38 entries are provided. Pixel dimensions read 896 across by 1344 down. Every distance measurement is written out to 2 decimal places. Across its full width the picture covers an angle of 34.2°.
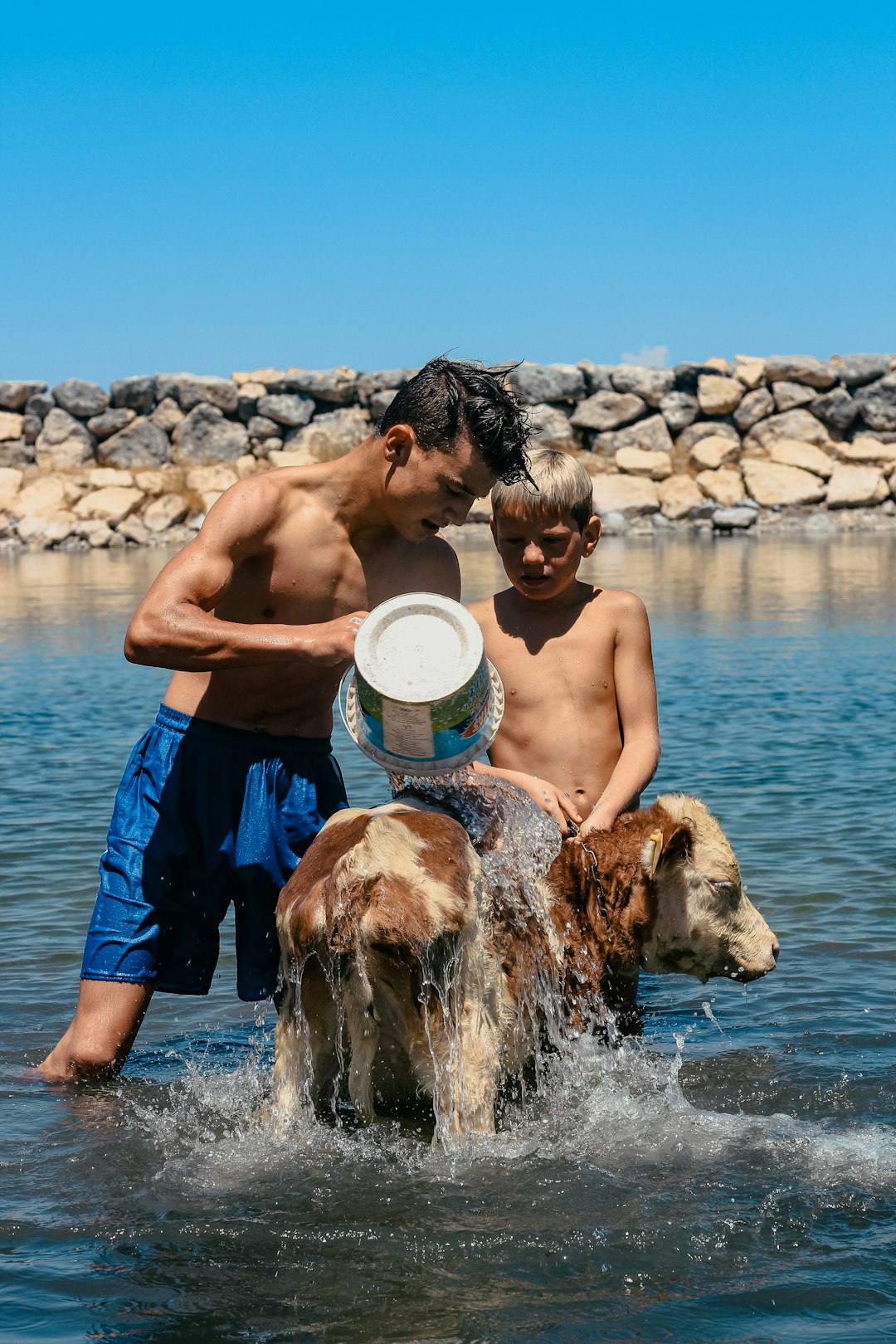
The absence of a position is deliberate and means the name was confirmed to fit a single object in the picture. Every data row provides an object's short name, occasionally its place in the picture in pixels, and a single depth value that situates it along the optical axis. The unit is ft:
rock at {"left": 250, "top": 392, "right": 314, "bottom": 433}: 132.26
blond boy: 17.83
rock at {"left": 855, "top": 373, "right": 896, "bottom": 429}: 130.82
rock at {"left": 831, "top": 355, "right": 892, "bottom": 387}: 132.87
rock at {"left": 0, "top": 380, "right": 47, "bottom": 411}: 137.08
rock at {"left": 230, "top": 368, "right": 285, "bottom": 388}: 136.26
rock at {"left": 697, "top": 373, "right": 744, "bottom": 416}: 129.90
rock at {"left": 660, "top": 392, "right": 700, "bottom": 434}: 131.03
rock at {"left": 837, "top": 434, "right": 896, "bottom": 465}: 128.98
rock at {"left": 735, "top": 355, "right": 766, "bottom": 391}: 131.54
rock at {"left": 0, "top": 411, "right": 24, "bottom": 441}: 136.05
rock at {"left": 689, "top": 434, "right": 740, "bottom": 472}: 128.57
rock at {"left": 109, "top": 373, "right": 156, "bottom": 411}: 135.23
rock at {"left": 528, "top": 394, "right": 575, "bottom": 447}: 128.47
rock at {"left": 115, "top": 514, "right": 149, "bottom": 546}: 126.31
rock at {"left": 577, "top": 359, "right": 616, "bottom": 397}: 134.00
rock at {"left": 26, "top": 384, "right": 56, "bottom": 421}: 135.74
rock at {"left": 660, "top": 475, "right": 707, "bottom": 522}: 128.36
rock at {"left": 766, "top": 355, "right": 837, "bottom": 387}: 130.72
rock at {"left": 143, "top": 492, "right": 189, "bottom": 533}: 126.52
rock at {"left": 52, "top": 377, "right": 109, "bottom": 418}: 134.21
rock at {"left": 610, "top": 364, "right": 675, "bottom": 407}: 132.36
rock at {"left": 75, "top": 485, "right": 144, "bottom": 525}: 127.85
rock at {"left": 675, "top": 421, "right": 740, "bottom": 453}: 129.90
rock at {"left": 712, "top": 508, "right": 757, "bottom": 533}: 124.77
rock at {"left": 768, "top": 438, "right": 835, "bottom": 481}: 128.98
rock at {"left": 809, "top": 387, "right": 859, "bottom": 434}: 130.11
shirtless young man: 15.65
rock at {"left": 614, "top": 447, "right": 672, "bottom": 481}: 128.47
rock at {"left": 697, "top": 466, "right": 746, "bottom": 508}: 127.85
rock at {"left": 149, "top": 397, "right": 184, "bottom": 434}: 134.00
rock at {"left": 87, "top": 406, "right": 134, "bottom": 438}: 134.00
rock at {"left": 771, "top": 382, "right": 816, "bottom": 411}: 130.52
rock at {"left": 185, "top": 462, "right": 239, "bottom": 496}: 127.13
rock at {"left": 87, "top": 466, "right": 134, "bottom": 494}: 130.52
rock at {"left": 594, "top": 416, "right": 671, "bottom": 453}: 130.21
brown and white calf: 12.91
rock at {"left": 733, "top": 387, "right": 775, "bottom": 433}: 130.52
